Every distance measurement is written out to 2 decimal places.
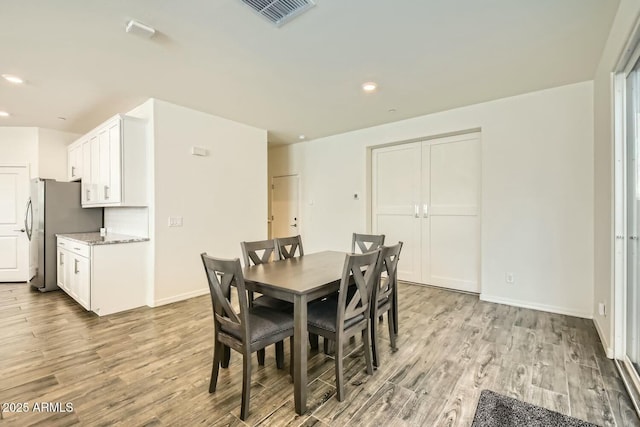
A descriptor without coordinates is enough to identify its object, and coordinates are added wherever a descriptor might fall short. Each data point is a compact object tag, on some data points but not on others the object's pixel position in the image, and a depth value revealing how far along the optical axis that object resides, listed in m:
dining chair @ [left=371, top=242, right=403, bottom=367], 2.30
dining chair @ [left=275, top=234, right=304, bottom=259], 3.02
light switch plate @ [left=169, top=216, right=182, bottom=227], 3.83
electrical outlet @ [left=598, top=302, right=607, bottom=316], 2.55
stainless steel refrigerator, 4.32
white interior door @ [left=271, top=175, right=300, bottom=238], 6.11
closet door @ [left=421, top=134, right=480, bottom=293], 4.14
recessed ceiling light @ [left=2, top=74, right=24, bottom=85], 2.97
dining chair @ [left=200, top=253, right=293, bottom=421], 1.71
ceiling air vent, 1.92
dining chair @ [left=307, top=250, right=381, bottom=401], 1.89
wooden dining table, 1.76
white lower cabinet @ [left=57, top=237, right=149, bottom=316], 3.33
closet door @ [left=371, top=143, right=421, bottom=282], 4.66
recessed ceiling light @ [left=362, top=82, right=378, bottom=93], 3.20
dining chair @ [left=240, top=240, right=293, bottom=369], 2.25
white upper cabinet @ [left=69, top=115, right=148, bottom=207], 3.58
